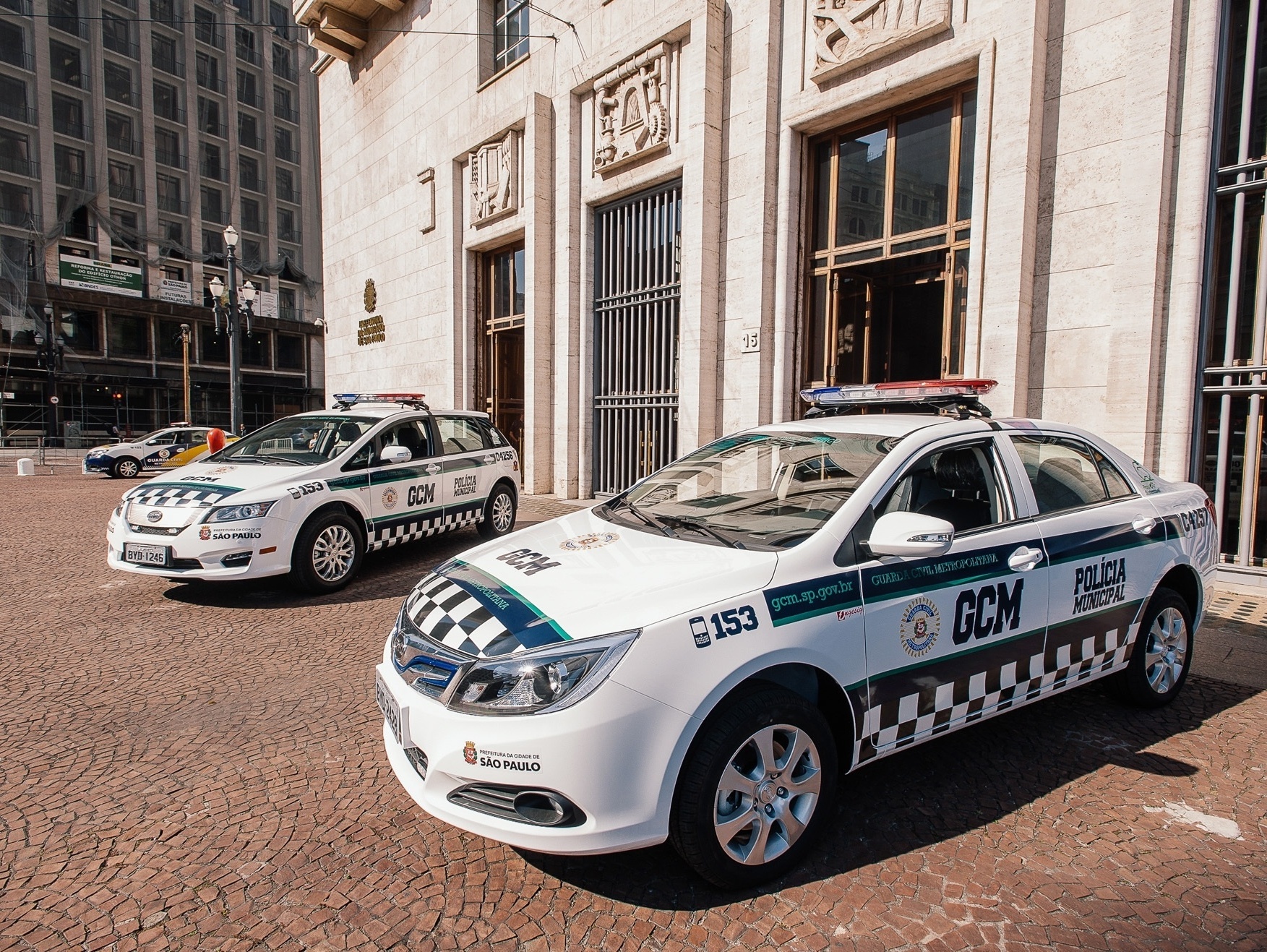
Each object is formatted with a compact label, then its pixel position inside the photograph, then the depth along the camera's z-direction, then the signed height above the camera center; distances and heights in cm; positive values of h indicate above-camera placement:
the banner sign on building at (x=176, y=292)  4250 +688
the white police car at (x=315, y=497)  593 -78
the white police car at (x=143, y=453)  2073 -125
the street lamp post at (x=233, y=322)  1767 +232
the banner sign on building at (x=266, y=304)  4769 +696
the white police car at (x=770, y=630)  227 -78
